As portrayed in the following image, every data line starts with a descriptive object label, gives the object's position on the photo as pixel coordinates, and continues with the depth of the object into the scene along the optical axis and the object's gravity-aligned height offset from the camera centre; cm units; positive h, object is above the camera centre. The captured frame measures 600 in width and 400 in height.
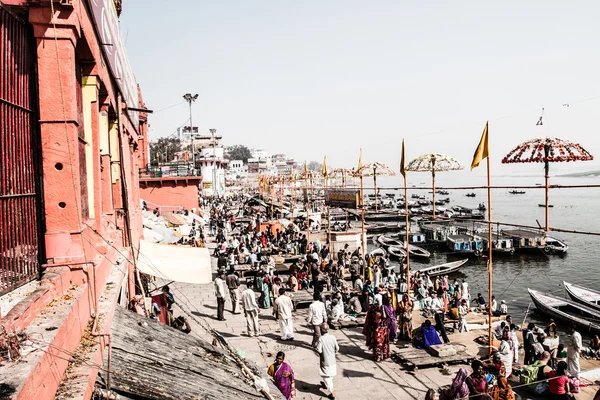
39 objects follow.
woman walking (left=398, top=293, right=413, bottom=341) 1236 -384
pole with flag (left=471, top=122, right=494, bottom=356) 1092 +64
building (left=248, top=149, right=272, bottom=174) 14562 +722
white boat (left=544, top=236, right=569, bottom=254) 3910 -593
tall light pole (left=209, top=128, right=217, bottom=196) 7457 +63
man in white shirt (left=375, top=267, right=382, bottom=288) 1886 -400
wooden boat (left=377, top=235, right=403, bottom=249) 4116 -547
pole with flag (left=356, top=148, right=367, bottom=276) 2140 -359
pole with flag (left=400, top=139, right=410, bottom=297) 1525 +56
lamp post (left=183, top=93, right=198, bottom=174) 4219 +816
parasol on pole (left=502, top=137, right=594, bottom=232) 1023 +62
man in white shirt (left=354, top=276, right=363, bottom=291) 1648 -370
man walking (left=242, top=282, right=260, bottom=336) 1183 -334
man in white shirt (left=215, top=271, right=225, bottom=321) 1334 -325
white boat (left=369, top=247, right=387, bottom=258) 3180 -510
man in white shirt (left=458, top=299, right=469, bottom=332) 1404 -434
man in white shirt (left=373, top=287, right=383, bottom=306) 1283 -335
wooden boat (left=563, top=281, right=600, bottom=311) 2109 -573
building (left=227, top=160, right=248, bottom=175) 14330 +563
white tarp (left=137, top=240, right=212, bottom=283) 900 -158
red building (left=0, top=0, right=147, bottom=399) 312 -23
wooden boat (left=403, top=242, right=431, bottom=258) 3653 -579
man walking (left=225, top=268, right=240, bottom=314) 1423 -320
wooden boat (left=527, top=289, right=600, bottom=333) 1880 -590
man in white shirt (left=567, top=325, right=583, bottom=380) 1043 -406
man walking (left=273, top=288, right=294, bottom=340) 1143 -335
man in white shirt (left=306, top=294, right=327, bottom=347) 1120 -330
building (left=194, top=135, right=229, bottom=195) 7452 +238
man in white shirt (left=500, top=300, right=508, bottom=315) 1798 -520
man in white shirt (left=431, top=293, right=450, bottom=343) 1247 -417
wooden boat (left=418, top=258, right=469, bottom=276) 3061 -608
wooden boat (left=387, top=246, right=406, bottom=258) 3561 -554
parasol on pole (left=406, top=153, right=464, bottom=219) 1948 +74
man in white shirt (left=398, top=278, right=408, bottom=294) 1932 -452
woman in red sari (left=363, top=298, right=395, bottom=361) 1075 -365
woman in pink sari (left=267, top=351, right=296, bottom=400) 792 -335
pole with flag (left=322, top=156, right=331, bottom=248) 2648 +58
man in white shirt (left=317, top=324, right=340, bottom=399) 894 -348
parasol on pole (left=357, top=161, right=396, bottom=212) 2942 +95
